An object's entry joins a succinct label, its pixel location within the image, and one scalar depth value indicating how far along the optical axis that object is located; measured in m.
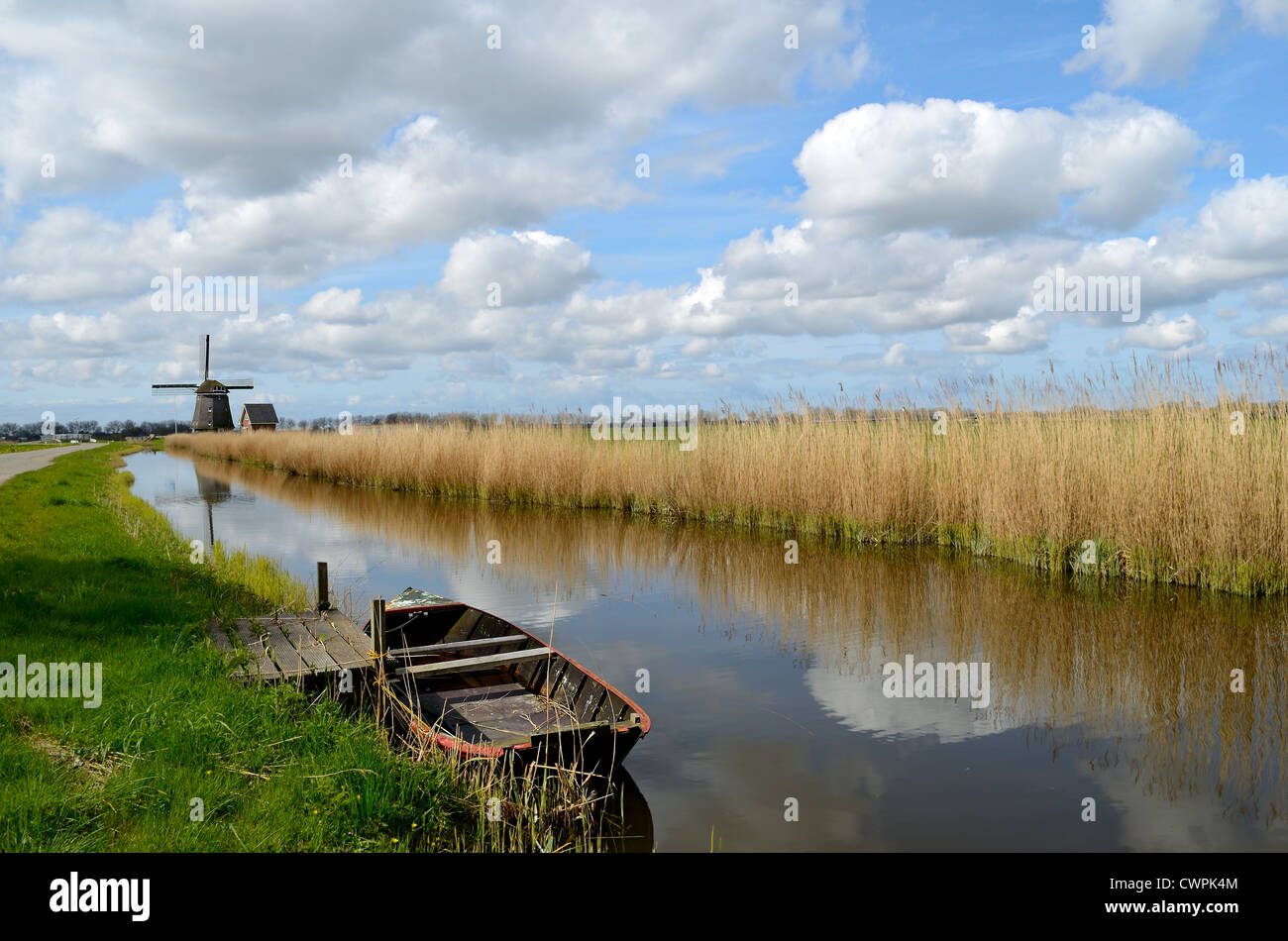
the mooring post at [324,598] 8.40
